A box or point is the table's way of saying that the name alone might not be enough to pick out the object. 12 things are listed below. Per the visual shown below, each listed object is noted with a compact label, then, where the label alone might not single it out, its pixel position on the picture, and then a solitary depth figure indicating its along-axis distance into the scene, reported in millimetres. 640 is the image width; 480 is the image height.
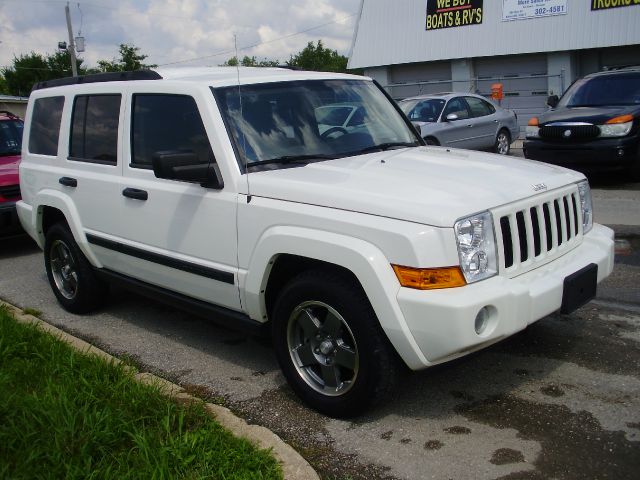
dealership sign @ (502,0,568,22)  24656
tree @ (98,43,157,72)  42781
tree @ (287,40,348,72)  68438
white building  24000
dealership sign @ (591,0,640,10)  23031
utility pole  36469
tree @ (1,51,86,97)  66688
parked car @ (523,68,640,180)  10656
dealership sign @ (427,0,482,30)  26828
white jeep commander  3291
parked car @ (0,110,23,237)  8391
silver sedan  13602
